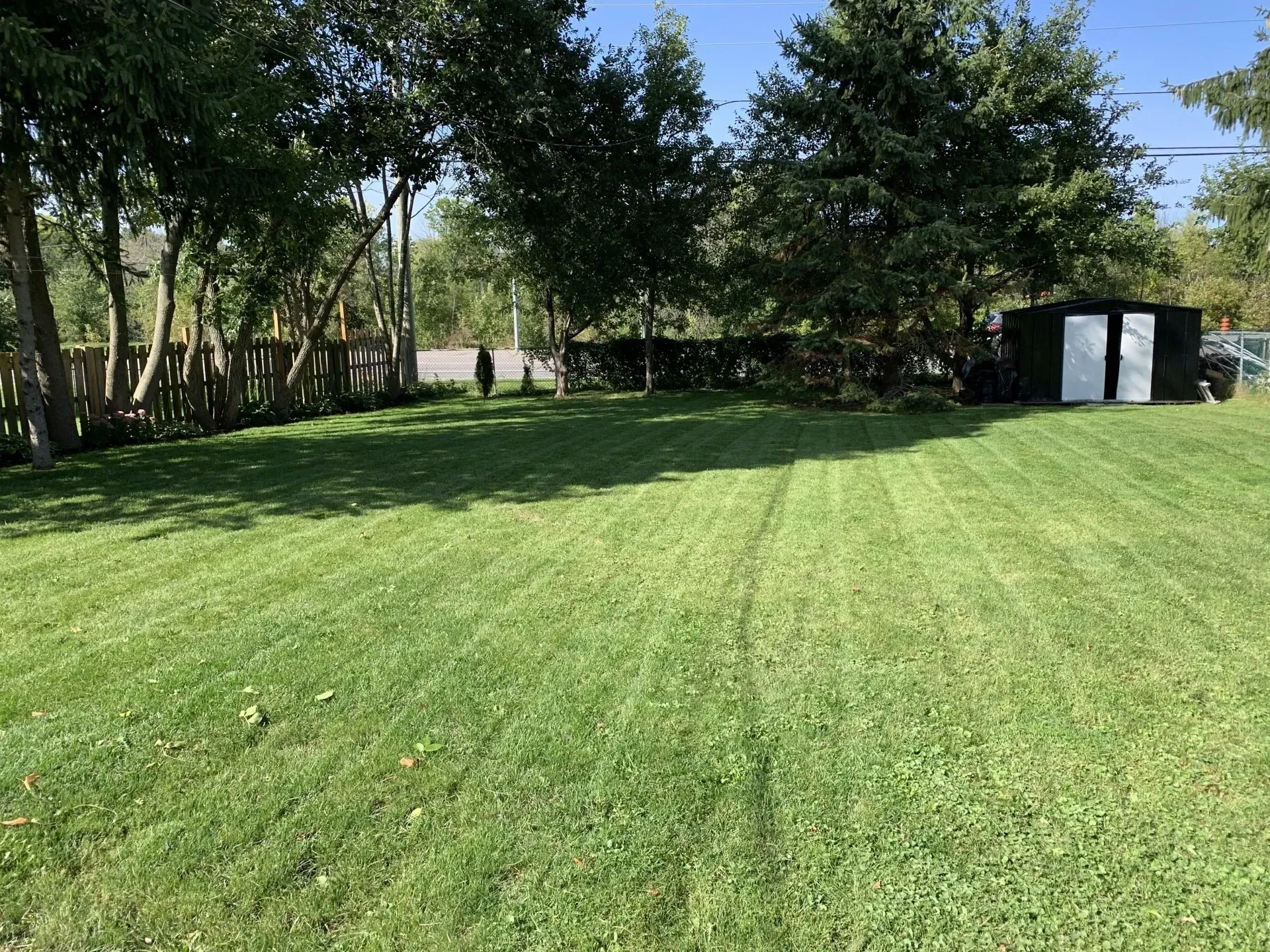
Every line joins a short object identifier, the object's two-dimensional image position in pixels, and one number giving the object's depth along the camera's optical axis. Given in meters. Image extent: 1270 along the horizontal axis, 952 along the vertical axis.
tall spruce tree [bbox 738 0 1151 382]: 15.63
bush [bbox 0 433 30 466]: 9.27
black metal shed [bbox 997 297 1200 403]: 17.42
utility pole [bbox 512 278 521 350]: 34.97
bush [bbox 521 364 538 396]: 22.75
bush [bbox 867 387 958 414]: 16.00
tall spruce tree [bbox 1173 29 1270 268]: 13.89
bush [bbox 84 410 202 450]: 10.73
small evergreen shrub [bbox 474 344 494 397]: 21.01
